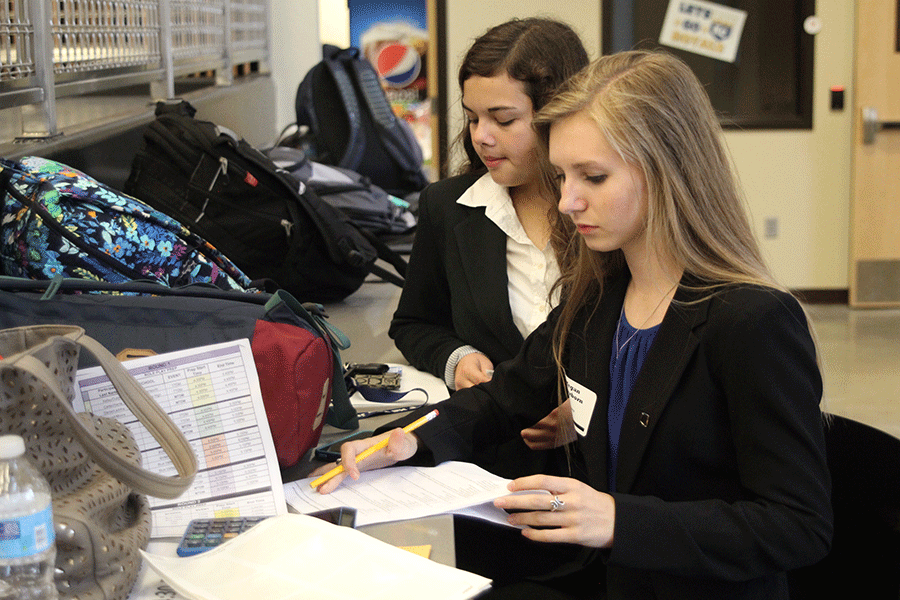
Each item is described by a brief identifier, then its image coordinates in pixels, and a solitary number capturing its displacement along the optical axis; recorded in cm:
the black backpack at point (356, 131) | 354
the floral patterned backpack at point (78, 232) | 143
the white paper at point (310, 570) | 85
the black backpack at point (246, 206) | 198
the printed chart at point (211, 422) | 105
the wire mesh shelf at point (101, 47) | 172
